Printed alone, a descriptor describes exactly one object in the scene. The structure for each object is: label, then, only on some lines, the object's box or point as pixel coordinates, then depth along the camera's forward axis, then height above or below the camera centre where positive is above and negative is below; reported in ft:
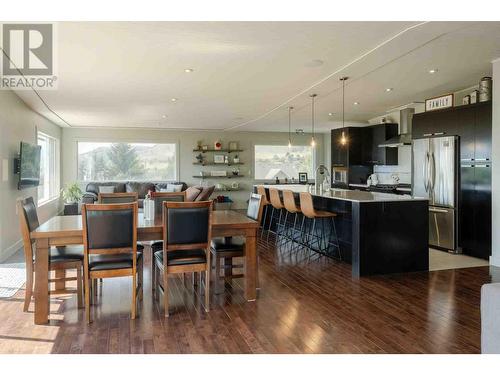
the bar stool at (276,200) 21.79 -1.18
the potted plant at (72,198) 28.23 -1.33
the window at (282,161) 40.29 +1.89
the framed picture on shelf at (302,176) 39.52 +0.32
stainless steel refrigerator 18.69 -0.23
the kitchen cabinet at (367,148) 28.55 +2.45
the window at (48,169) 29.13 +0.96
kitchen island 14.94 -2.16
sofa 33.78 -0.57
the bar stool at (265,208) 24.53 -1.90
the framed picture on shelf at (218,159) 38.60 +2.04
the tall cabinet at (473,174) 17.17 +0.19
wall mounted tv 19.70 +0.81
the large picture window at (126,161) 36.04 +1.80
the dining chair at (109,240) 10.33 -1.61
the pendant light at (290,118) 26.03 +4.69
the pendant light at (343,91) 17.50 +4.55
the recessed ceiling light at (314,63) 14.70 +4.43
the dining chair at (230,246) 12.81 -2.20
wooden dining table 10.44 -1.61
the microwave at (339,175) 31.65 +0.32
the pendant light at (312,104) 21.12 +4.56
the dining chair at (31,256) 10.76 -2.15
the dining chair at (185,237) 10.99 -1.63
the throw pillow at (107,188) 32.54 -0.65
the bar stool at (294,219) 19.90 -2.19
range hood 25.32 +3.40
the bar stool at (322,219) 17.69 -1.92
